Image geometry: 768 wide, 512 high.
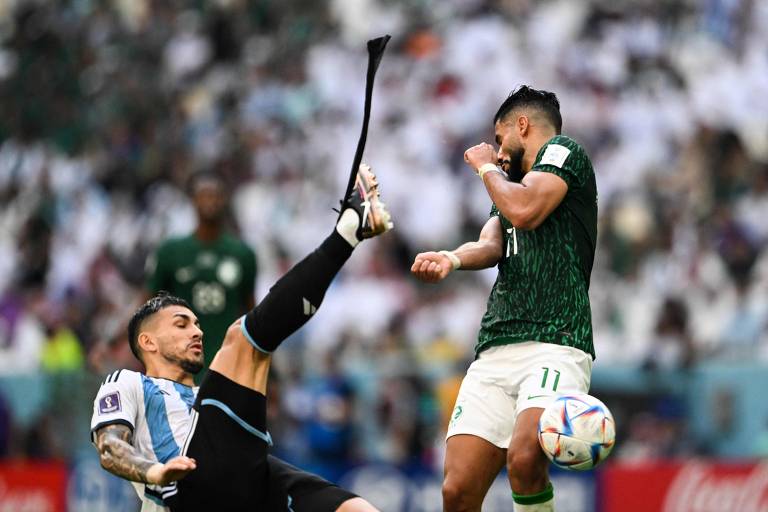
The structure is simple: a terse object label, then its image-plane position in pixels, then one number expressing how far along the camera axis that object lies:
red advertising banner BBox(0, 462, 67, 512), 29.03
